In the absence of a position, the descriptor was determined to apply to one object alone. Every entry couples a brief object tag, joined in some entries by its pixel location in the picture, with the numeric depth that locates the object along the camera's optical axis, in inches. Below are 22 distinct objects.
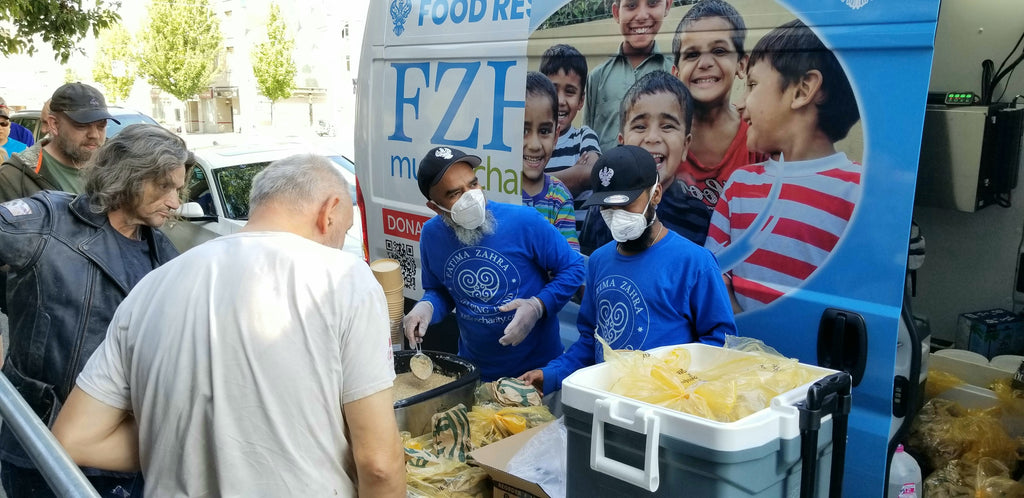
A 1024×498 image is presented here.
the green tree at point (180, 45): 1402.6
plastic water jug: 99.3
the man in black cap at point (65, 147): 141.9
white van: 80.9
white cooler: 56.5
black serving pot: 88.0
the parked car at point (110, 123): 408.9
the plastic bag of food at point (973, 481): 100.8
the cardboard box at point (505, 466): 75.8
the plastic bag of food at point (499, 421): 88.0
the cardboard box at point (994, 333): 127.3
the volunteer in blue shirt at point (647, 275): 91.7
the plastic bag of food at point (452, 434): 85.4
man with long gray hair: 85.2
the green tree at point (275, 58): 1438.2
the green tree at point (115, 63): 1491.1
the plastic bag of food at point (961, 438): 108.8
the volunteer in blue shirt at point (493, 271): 116.3
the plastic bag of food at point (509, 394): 93.8
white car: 283.4
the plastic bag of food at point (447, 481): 79.7
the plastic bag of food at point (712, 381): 63.2
